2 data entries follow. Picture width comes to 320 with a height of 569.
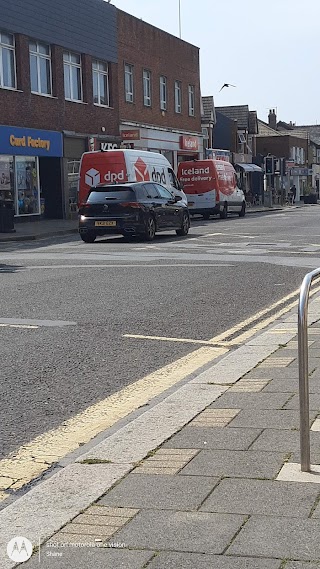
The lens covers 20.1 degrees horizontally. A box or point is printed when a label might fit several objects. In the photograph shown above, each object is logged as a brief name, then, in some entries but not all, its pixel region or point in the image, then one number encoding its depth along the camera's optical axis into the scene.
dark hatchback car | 22.41
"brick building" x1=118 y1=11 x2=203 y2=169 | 42.91
